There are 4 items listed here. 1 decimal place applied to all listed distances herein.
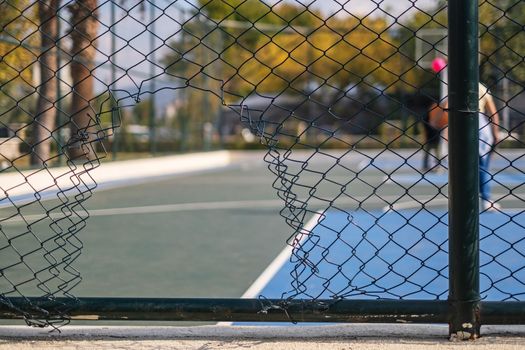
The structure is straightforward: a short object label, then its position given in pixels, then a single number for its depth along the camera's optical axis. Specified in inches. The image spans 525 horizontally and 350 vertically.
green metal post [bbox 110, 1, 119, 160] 506.9
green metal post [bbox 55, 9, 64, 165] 445.4
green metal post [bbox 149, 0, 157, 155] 651.3
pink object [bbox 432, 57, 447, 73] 412.2
